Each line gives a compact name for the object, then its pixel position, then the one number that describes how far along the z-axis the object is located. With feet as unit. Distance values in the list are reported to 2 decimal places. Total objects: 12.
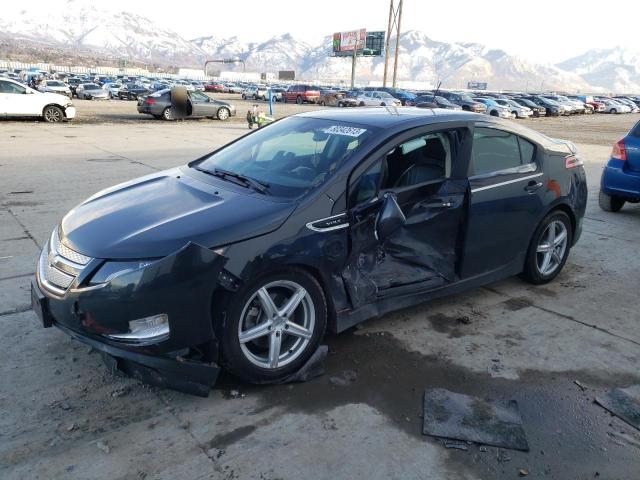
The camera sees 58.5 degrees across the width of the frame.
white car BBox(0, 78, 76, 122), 63.57
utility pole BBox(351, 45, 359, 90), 258.86
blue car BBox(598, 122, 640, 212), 24.81
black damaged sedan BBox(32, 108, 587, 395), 9.82
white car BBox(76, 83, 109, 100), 138.62
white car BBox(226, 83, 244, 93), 220.43
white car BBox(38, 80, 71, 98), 129.80
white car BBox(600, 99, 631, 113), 178.19
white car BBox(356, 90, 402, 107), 135.13
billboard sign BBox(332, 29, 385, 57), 258.57
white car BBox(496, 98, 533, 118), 131.85
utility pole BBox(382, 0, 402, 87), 189.78
